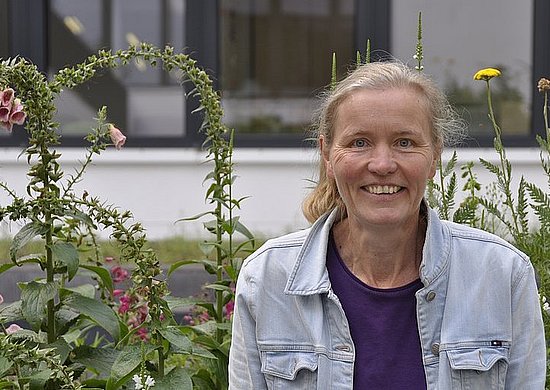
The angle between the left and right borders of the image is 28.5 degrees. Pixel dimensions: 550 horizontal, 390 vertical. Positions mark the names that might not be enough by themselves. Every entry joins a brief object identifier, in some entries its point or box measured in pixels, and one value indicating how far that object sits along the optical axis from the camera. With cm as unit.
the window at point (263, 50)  785
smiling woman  243
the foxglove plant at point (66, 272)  272
